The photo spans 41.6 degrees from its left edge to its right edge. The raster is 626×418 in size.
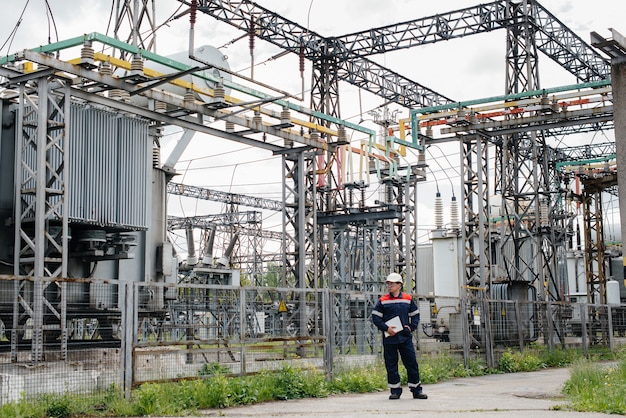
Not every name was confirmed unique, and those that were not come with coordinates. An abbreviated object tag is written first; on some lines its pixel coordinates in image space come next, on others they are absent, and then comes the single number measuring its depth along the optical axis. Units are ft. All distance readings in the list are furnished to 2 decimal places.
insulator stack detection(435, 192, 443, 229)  147.13
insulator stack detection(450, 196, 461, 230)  145.52
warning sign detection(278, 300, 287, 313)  52.41
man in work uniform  41.55
